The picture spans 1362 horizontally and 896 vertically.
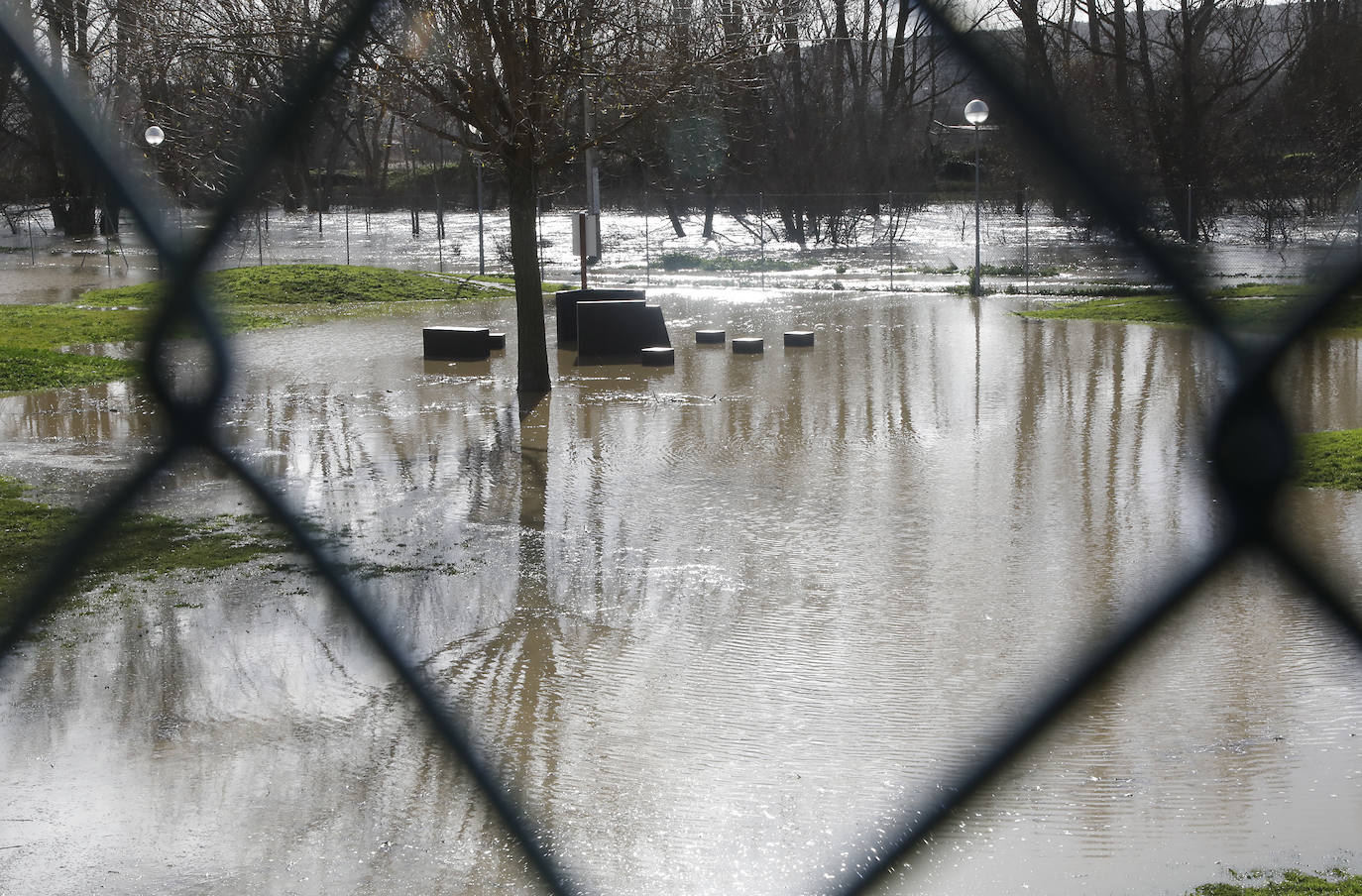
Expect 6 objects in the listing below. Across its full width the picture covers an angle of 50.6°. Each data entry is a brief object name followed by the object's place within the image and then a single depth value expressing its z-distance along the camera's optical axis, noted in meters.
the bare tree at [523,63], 13.38
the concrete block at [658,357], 17.53
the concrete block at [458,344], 18.34
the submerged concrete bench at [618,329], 18.33
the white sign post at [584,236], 20.12
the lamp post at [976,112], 26.70
